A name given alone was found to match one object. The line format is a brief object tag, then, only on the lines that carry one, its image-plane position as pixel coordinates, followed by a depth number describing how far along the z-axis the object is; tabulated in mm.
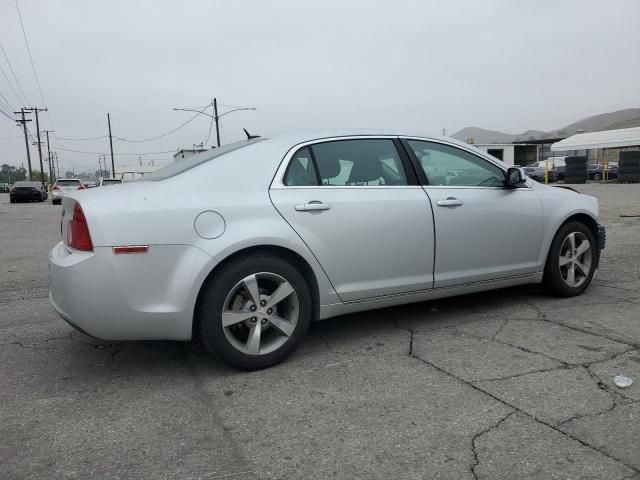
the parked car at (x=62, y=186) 27812
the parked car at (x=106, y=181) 25900
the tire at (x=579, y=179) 29531
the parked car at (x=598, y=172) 32188
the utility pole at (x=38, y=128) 62094
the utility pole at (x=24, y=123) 58975
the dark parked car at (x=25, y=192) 31922
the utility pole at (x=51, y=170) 95419
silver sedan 2947
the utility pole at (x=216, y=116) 39969
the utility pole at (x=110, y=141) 61594
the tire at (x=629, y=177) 27158
